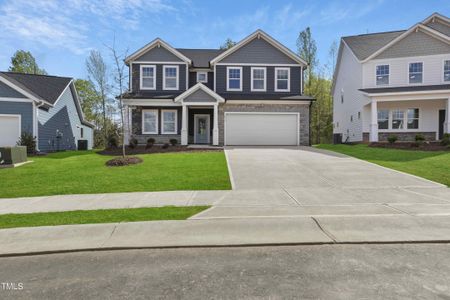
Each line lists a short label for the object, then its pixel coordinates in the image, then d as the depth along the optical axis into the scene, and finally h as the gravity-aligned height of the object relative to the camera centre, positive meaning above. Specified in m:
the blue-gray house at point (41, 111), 17.88 +1.97
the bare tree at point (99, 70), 38.03 +9.31
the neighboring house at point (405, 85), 19.53 +4.09
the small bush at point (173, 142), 19.56 -0.18
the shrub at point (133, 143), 18.86 -0.26
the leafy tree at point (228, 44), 42.09 +14.34
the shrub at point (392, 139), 18.22 +0.13
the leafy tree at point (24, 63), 42.72 +11.47
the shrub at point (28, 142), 17.42 -0.23
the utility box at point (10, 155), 13.02 -0.79
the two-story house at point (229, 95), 20.59 +3.43
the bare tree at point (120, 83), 14.43 +2.85
